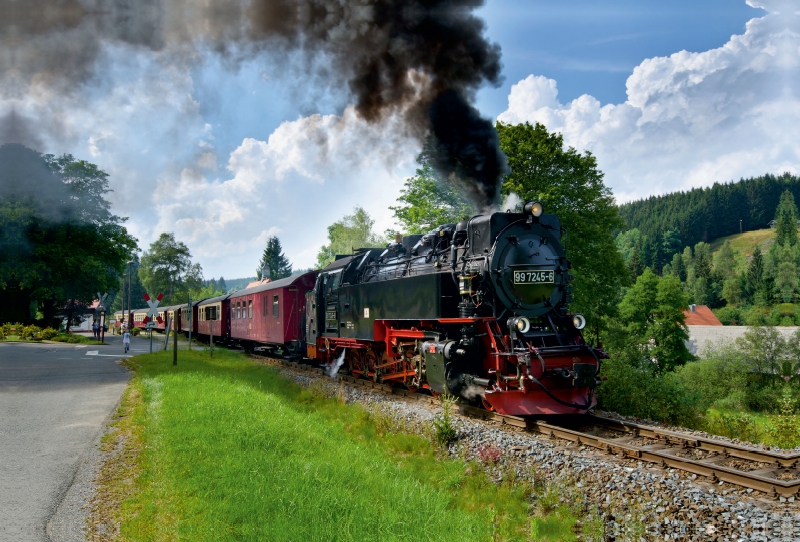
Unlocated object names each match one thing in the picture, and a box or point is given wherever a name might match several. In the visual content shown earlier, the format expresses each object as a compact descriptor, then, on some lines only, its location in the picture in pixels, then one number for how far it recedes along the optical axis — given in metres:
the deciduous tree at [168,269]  71.50
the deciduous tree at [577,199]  22.77
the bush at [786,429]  8.47
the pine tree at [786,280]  89.06
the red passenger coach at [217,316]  28.69
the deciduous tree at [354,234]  49.08
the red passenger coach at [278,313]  18.42
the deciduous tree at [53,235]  33.03
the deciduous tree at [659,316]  42.09
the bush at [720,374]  34.25
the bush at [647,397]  9.65
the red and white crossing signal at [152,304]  19.45
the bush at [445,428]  7.88
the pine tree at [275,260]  83.44
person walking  26.16
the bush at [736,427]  8.49
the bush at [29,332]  30.91
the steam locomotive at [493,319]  8.33
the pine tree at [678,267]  116.81
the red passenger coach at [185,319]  36.00
